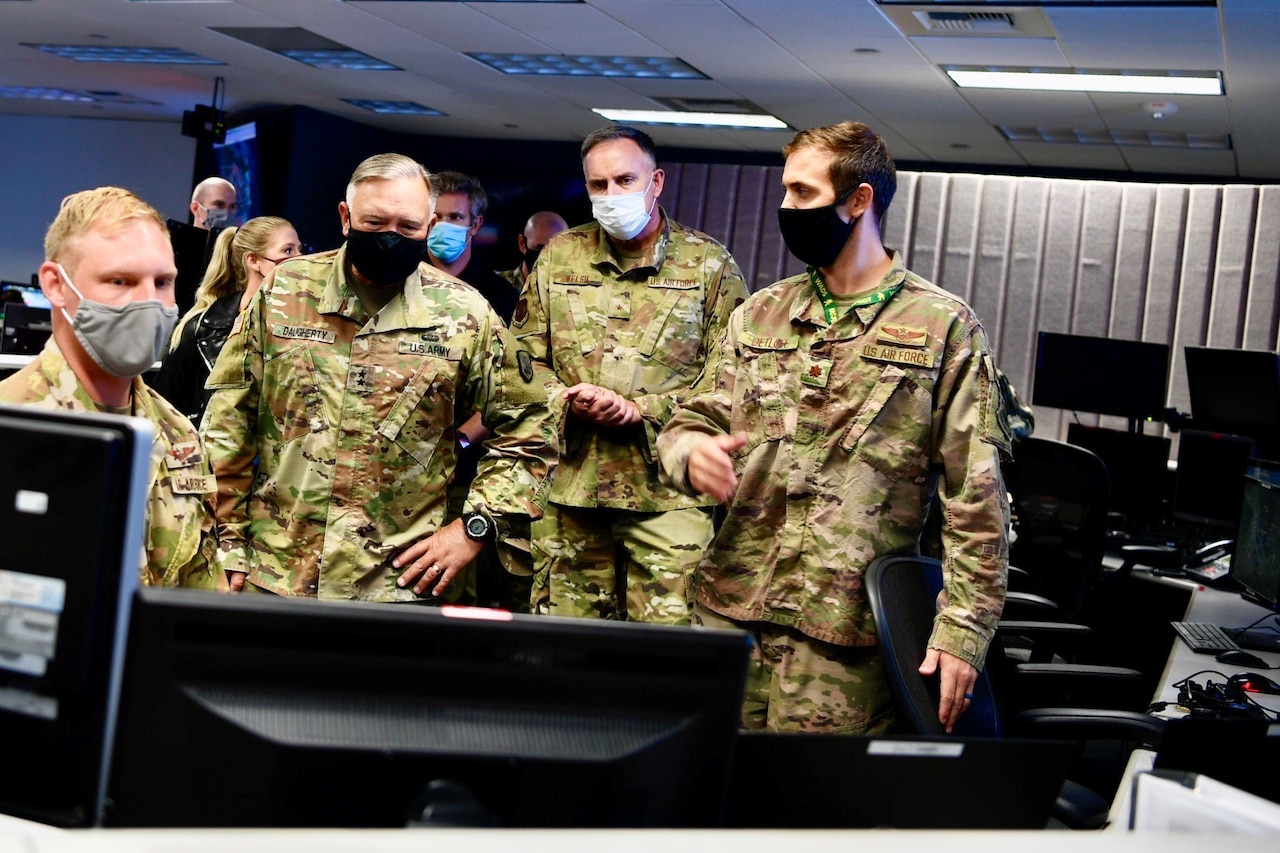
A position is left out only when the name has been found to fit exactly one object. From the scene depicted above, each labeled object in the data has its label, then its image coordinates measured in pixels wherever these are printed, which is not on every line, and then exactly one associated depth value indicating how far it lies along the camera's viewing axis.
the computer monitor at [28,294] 9.16
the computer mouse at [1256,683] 3.04
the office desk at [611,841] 0.82
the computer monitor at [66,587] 0.98
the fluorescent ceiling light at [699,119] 8.94
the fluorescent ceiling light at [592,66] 7.50
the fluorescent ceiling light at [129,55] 9.27
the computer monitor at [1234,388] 5.23
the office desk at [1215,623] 3.01
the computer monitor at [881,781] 1.11
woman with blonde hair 3.58
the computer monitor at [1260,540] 3.58
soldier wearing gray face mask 1.67
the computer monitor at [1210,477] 4.89
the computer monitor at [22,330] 6.22
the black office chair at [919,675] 2.10
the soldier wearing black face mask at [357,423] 2.44
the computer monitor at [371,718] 0.98
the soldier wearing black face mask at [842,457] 2.23
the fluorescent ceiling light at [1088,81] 6.32
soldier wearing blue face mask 4.21
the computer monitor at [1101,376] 6.15
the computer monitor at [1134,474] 5.59
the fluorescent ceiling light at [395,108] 10.23
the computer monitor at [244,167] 11.28
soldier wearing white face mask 3.17
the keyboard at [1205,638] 3.45
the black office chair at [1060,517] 4.28
